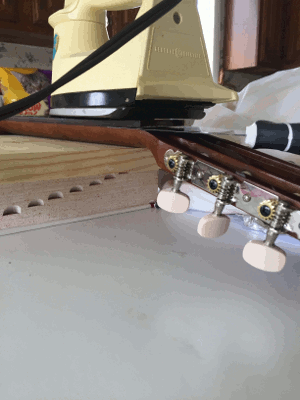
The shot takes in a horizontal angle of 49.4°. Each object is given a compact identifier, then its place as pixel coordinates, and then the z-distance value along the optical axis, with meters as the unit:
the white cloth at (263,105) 0.81
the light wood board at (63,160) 0.37
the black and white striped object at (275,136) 0.30
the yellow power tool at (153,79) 0.50
